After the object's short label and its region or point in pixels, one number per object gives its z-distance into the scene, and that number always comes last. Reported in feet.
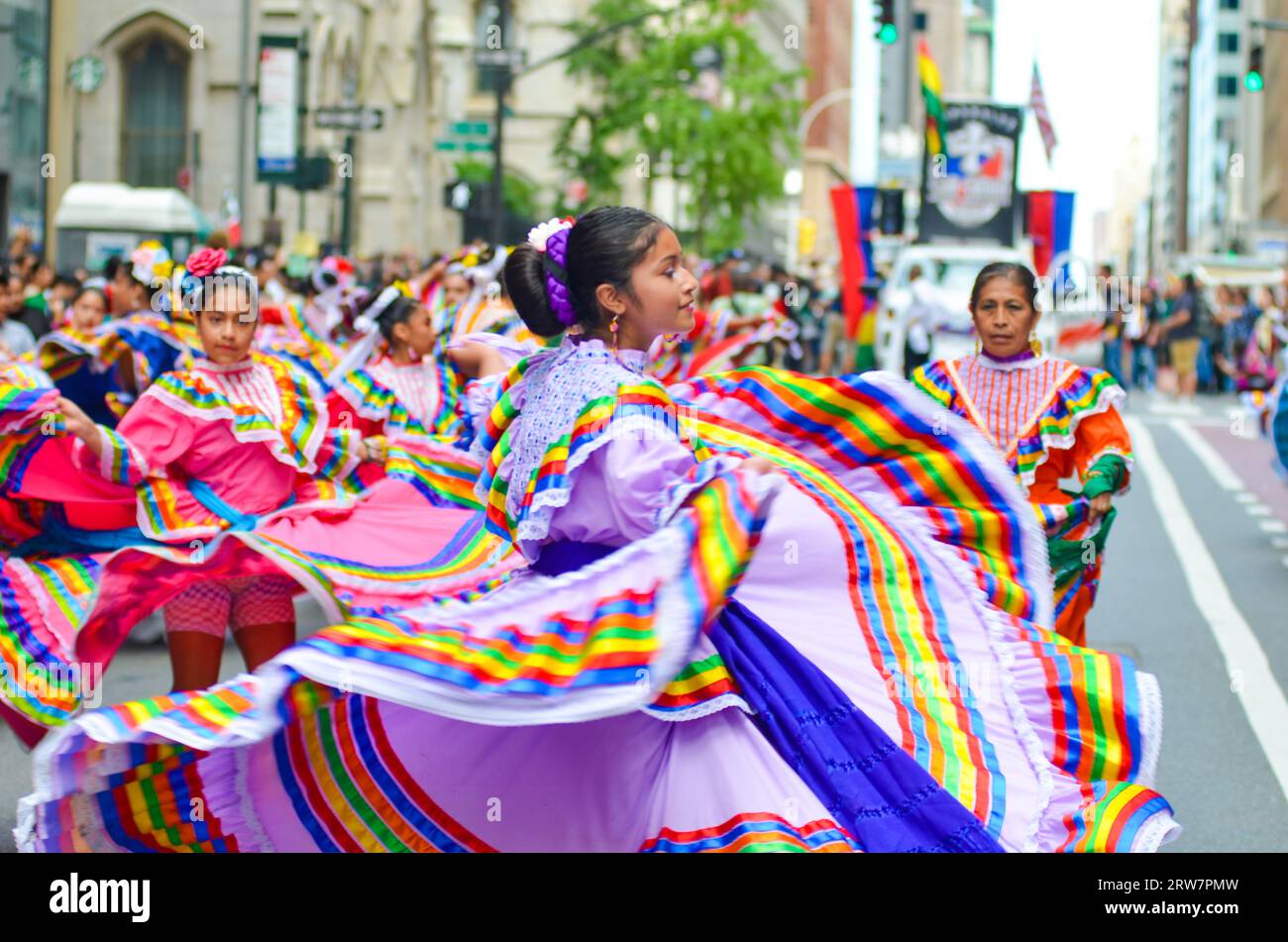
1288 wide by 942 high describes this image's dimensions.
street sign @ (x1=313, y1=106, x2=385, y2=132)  91.25
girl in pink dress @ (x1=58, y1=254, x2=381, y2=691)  24.16
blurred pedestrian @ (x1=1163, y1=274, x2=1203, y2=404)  97.55
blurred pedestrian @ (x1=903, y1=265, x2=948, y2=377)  86.69
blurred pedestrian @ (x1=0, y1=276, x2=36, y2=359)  46.52
